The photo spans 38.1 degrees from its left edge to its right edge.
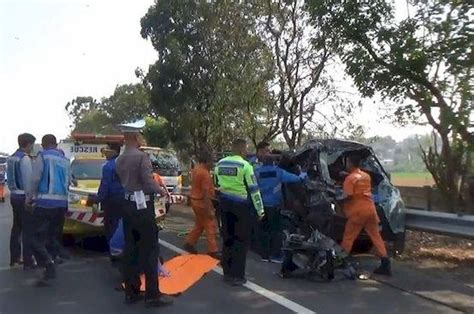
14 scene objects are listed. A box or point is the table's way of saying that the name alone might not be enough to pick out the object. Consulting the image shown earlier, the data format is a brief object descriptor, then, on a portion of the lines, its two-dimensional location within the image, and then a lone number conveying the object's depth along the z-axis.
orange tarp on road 8.09
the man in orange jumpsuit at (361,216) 8.84
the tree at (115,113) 31.09
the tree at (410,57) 10.02
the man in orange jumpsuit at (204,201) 10.34
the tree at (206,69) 20.72
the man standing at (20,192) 9.47
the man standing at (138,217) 7.14
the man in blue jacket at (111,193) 8.23
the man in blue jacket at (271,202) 10.23
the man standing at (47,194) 8.59
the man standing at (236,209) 8.52
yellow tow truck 10.52
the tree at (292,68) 19.12
